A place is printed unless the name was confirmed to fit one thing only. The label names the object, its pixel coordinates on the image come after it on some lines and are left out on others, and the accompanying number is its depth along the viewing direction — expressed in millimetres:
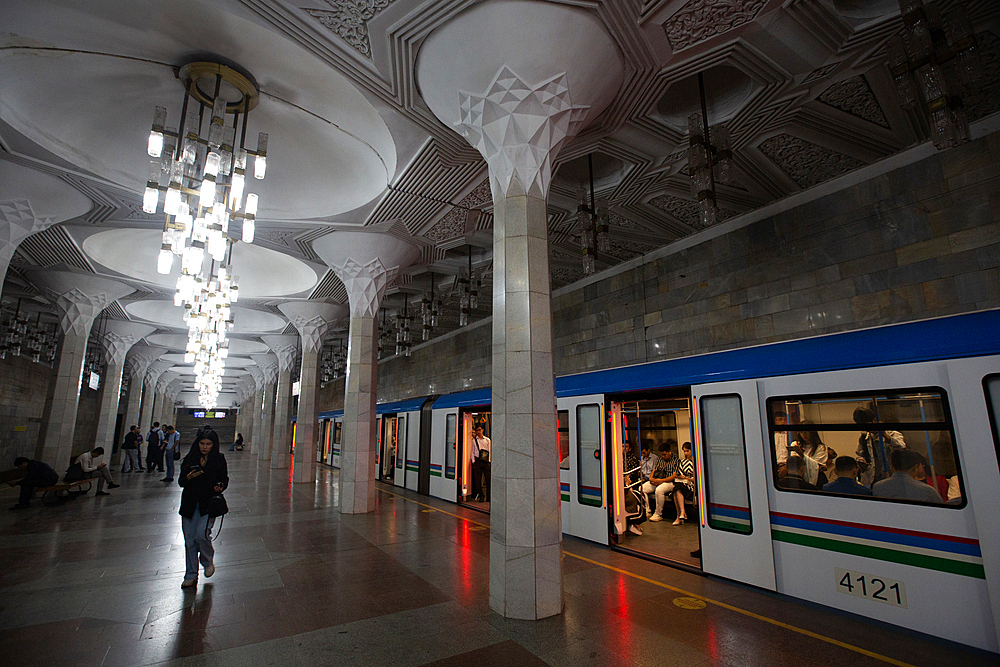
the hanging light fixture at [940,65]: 3895
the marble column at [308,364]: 15641
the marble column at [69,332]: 12594
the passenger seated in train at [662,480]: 8930
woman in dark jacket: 5188
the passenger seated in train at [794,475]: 4875
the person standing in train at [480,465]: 11755
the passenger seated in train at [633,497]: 8492
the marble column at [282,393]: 20031
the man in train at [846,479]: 4488
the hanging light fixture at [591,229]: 7078
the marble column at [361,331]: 10078
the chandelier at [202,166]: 5758
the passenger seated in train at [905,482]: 4086
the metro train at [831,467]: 3789
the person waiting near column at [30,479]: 9891
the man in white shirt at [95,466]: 11281
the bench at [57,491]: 10117
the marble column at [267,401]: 25672
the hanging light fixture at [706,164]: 5504
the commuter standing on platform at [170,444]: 15980
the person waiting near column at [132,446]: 16203
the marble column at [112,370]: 18688
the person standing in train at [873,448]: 4312
